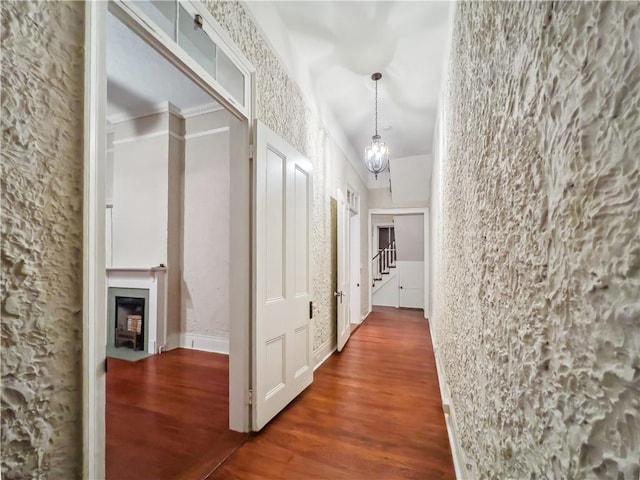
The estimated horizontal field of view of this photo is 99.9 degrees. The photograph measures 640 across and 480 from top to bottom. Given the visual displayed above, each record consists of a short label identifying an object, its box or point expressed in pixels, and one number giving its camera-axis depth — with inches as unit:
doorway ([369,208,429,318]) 238.4
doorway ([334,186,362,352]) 140.6
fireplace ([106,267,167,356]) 140.1
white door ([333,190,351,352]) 139.4
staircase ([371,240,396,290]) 320.3
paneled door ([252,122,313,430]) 74.8
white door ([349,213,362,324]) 193.6
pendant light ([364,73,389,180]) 125.1
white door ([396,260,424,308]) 275.7
